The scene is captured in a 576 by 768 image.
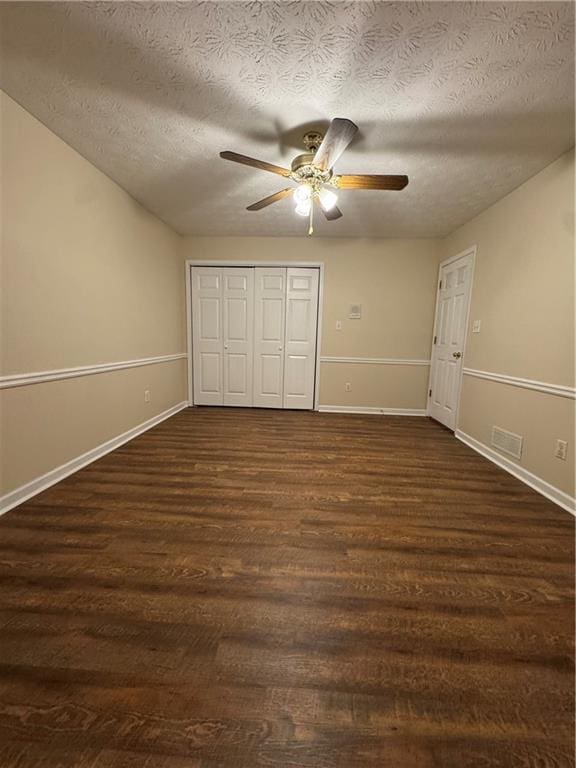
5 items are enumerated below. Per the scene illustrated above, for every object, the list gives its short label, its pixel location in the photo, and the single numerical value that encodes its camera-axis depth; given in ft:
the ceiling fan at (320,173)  5.43
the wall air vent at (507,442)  8.10
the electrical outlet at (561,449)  6.77
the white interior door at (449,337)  11.05
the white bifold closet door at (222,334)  13.65
